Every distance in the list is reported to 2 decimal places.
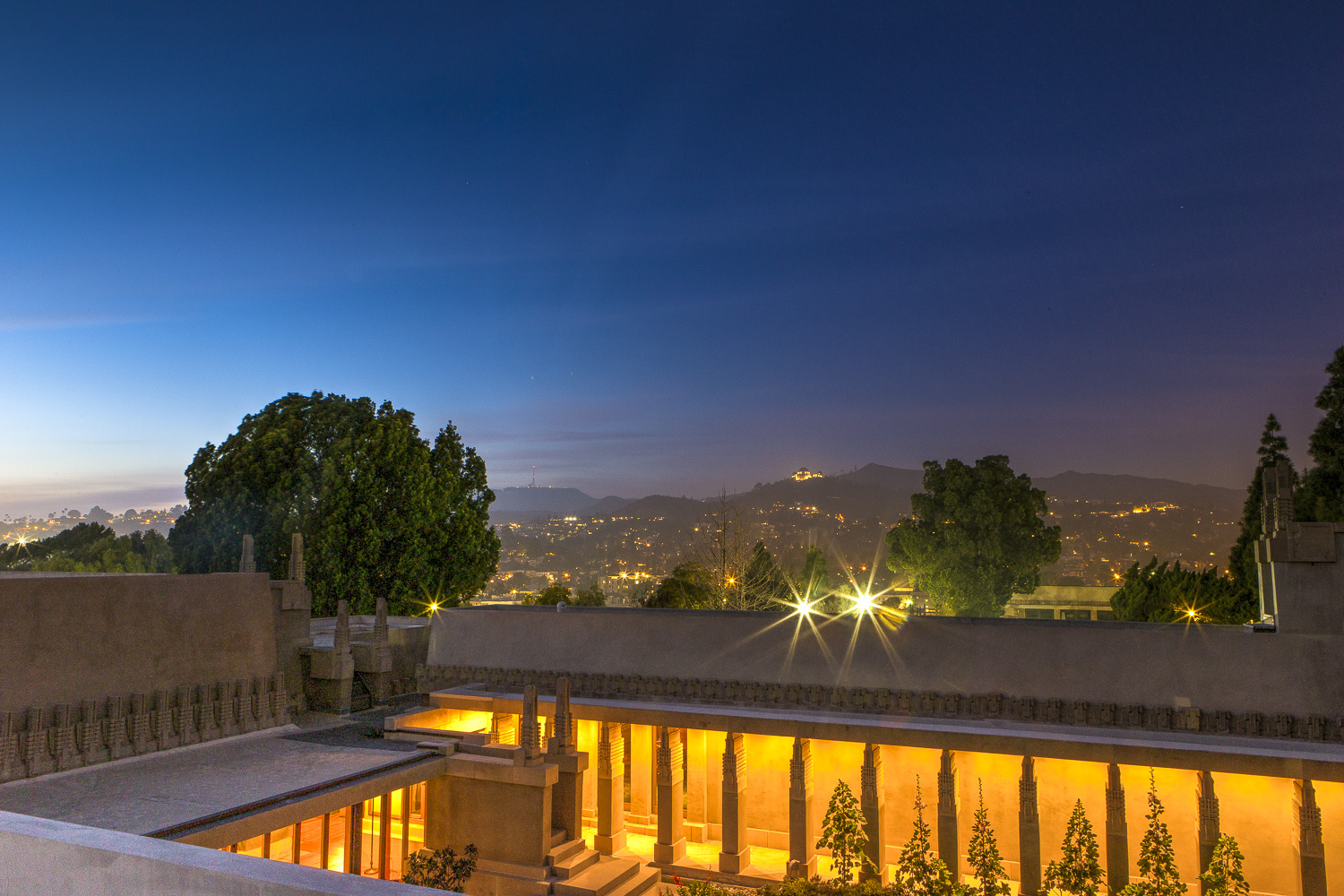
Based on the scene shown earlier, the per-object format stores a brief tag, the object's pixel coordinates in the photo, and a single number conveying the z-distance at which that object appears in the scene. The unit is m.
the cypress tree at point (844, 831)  15.06
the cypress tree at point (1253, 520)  29.45
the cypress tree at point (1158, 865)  13.03
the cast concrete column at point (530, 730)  16.61
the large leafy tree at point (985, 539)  35.06
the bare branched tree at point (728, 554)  37.12
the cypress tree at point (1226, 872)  13.37
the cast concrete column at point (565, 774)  17.30
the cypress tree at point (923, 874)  13.60
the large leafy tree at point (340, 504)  30.52
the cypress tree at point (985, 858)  13.86
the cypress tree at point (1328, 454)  27.55
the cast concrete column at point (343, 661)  20.39
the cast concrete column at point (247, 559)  21.55
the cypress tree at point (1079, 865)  13.80
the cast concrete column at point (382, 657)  21.84
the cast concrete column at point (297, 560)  21.73
